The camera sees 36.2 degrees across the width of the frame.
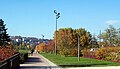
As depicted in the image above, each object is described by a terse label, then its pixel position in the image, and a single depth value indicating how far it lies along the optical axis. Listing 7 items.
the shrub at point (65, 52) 31.76
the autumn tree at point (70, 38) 38.59
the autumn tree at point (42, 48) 71.30
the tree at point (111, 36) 38.59
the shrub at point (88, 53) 27.75
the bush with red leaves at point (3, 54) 10.24
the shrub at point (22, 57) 18.21
